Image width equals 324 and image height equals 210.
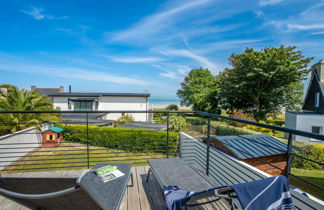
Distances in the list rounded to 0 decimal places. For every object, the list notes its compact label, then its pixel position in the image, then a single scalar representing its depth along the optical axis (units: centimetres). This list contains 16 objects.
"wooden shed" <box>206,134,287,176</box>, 384
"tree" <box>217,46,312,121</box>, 1498
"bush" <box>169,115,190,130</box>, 1189
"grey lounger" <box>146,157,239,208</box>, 196
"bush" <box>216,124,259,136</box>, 852
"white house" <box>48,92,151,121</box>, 2044
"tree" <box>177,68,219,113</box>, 2111
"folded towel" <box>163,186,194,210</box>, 133
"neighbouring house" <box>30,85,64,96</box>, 3043
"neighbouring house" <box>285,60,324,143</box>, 1021
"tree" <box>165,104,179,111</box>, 3239
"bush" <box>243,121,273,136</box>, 1072
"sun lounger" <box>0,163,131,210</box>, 106
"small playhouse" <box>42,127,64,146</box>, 941
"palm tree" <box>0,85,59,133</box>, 744
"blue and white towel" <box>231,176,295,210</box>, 107
